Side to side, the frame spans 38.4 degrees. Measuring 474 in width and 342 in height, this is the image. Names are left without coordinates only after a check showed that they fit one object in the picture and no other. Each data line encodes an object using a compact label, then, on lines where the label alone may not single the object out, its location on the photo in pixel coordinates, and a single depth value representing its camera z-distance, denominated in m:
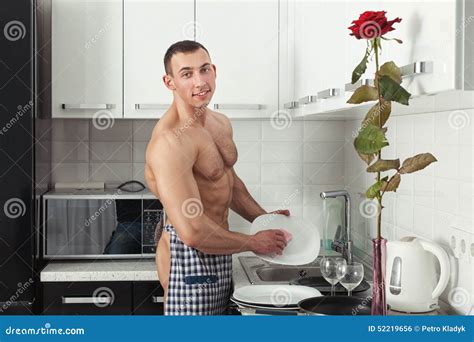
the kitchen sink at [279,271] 2.08
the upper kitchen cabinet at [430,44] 0.96
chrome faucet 2.01
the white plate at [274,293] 1.72
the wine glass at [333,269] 1.62
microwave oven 2.19
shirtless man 1.90
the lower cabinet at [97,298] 2.09
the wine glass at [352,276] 1.60
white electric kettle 1.46
